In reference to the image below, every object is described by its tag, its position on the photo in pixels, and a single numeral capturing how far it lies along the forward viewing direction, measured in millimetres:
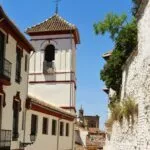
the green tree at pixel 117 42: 13251
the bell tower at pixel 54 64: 22914
